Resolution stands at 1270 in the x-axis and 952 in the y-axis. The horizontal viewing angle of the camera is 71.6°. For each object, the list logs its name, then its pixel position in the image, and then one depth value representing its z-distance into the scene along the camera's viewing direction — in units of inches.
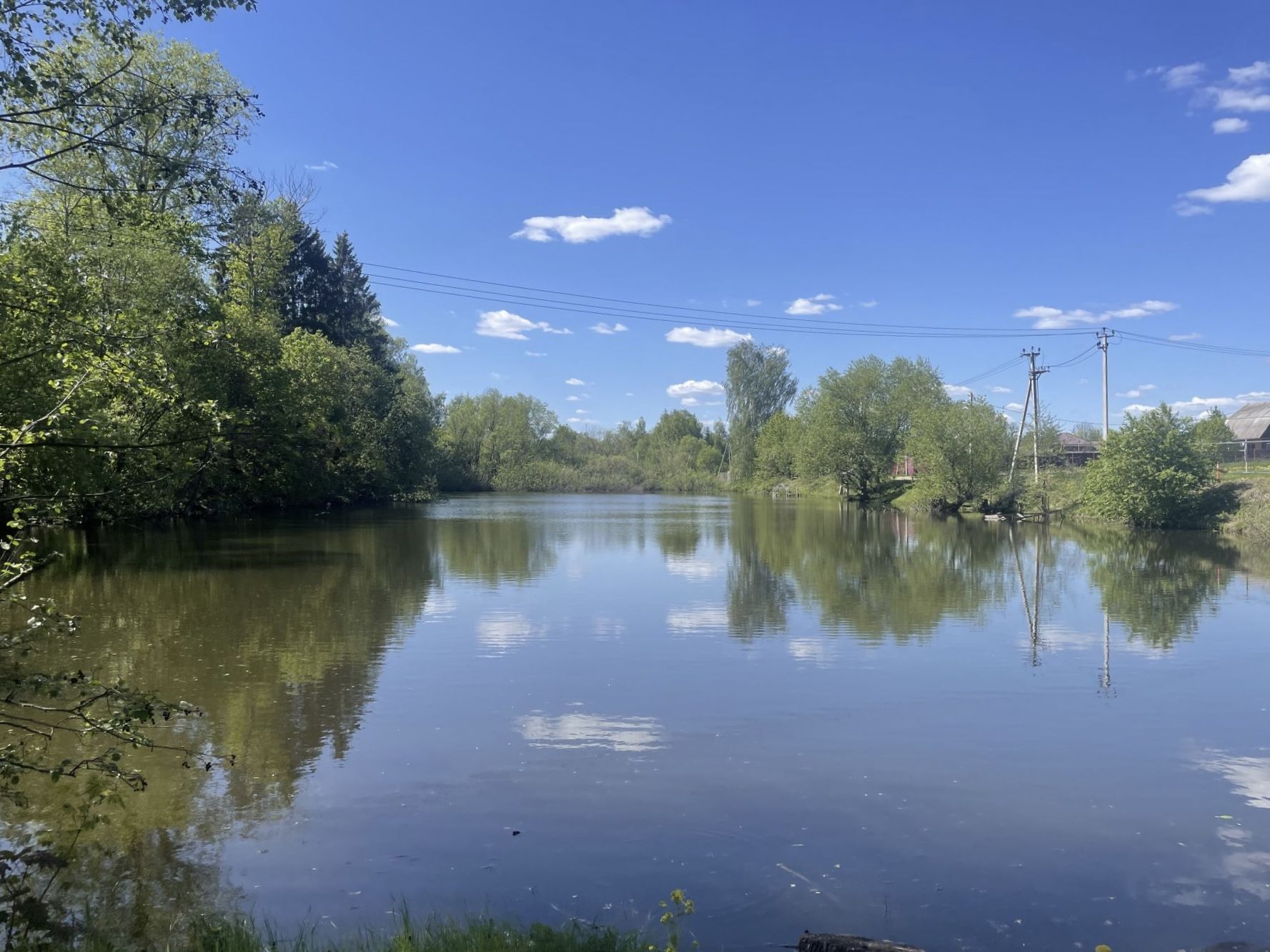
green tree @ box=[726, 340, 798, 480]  3639.3
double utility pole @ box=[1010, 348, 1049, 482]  1809.8
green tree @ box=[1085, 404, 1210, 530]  1407.5
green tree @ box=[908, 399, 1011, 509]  1859.0
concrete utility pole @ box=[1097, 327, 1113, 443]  1574.9
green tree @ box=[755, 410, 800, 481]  3346.5
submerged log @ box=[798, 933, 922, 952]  161.6
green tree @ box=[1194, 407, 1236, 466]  1435.8
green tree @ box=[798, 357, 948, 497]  2581.2
